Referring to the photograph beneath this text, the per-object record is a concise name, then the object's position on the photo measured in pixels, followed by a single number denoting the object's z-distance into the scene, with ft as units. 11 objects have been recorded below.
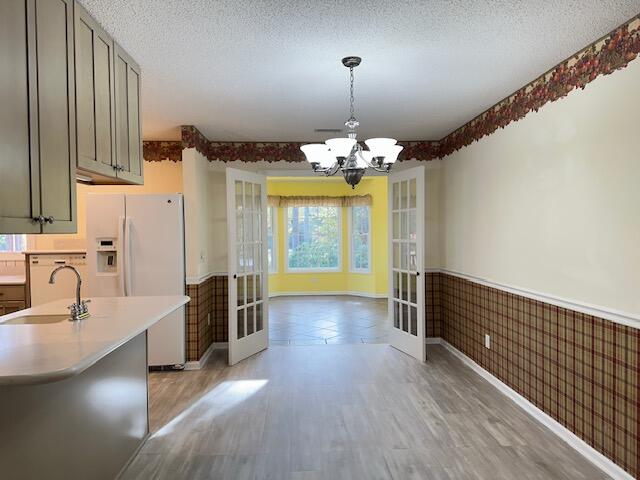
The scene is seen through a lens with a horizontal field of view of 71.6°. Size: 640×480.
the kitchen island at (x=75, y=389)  5.33
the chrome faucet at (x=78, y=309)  7.68
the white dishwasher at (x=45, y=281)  14.94
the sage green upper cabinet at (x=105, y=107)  6.64
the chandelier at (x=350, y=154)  8.75
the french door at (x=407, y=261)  14.82
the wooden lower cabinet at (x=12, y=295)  15.31
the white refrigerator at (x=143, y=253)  13.78
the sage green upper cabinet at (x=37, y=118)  4.96
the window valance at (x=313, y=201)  29.68
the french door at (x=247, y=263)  14.75
